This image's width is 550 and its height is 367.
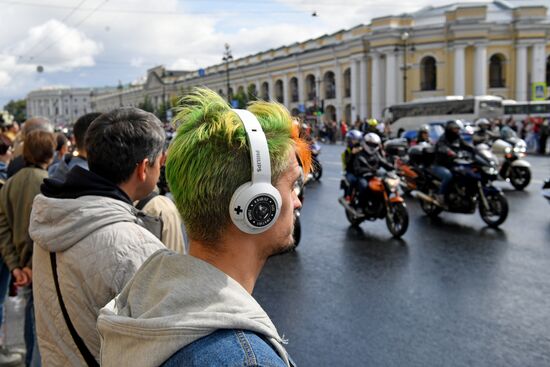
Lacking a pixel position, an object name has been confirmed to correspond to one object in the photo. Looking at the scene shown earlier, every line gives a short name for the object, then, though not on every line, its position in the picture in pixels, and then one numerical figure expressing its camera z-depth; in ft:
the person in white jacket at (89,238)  6.46
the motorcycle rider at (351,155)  30.94
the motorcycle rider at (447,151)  31.86
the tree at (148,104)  270.46
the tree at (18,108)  528.05
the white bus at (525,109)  122.72
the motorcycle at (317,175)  57.03
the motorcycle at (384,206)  28.14
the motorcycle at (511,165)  44.39
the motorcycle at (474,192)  29.61
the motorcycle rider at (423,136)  44.68
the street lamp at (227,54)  99.81
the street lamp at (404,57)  162.24
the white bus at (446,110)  127.24
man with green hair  3.65
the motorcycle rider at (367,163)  30.12
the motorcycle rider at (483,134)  44.28
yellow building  167.94
